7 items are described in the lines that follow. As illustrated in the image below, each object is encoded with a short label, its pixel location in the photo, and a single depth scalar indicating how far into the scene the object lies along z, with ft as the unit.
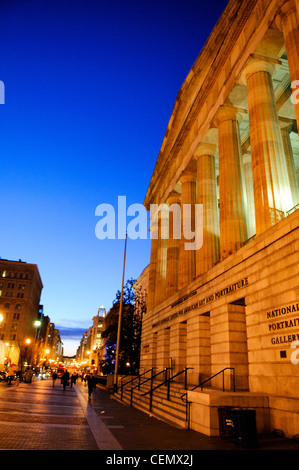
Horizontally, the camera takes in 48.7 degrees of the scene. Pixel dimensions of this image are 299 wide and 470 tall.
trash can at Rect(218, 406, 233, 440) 31.94
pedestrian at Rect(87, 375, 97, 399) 78.37
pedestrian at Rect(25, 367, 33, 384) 140.97
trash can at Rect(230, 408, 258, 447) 28.84
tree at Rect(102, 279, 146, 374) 140.87
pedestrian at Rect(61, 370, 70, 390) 112.76
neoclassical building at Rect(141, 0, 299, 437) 36.83
